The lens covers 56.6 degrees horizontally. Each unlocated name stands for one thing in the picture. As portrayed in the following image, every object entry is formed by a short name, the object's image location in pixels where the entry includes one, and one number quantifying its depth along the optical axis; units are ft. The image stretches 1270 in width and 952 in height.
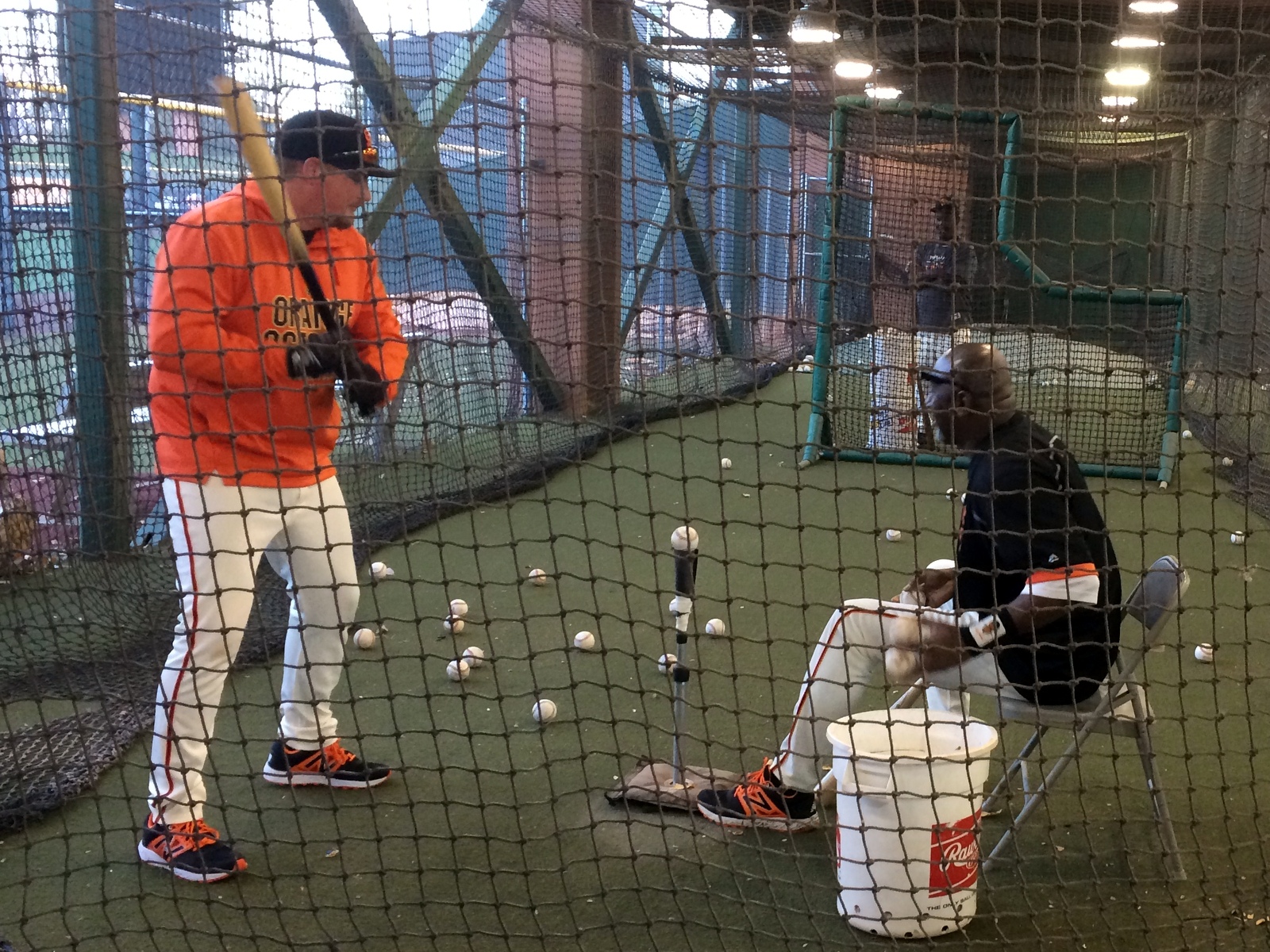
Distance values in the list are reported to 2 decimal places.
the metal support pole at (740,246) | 31.07
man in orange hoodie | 7.47
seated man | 7.64
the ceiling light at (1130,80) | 23.76
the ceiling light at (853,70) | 27.09
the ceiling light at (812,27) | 24.56
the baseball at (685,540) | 8.36
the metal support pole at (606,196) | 21.15
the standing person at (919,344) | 21.88
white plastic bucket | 7.20
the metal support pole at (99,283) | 11.96
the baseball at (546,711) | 10.59
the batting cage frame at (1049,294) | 19.39
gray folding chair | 7.56
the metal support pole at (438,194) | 15.37
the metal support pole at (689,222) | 23.36
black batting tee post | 8.36
